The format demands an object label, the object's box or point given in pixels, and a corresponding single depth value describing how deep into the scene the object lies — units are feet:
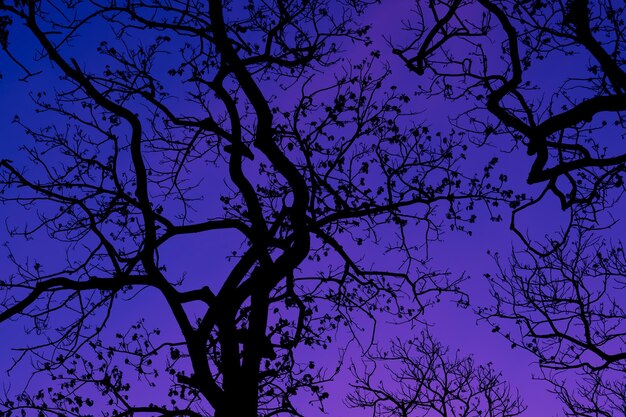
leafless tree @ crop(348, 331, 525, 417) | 49.30
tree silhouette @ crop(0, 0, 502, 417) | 26.91
